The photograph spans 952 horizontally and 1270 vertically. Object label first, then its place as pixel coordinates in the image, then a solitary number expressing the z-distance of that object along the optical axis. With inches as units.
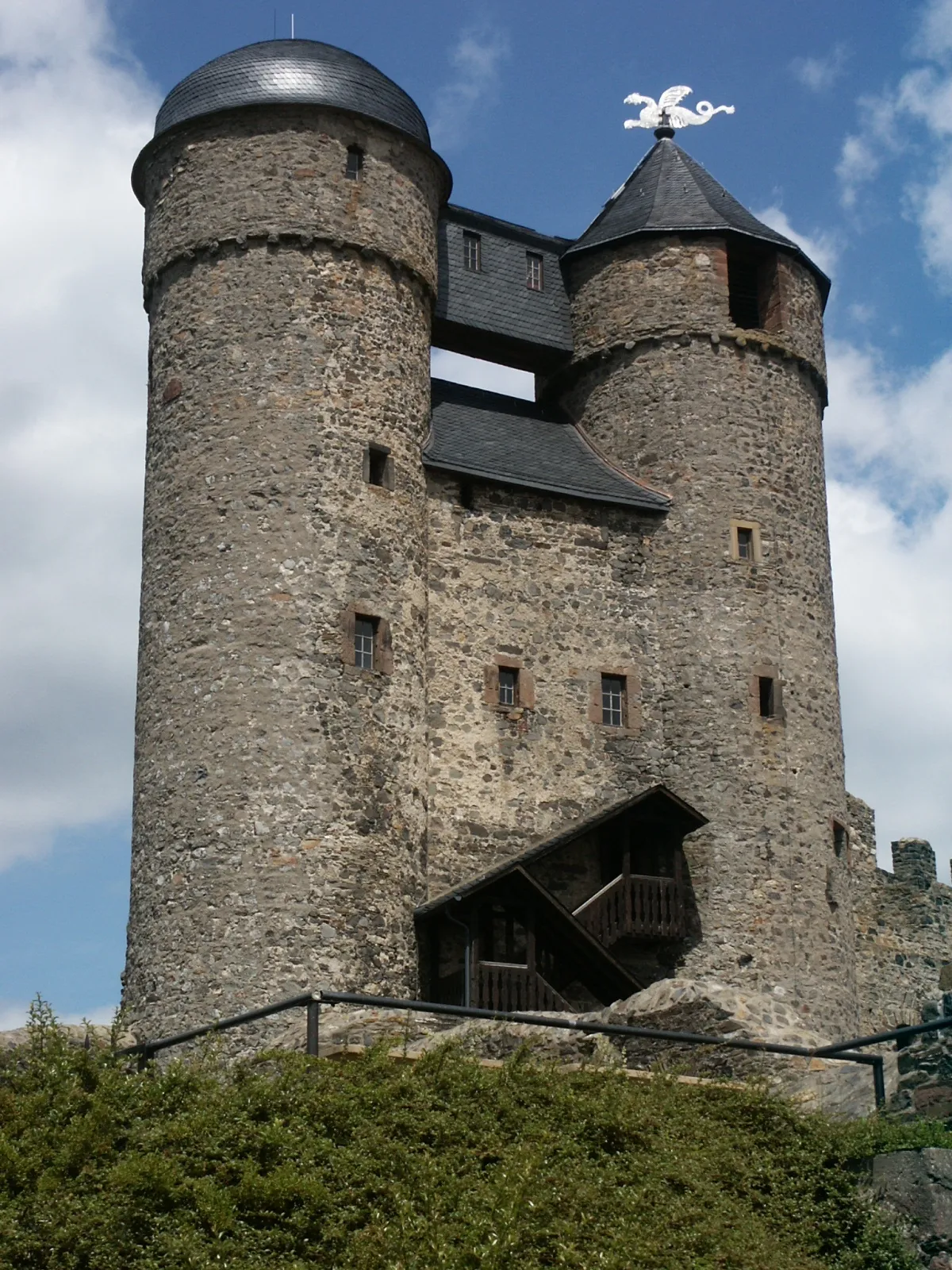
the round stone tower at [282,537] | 957.2
